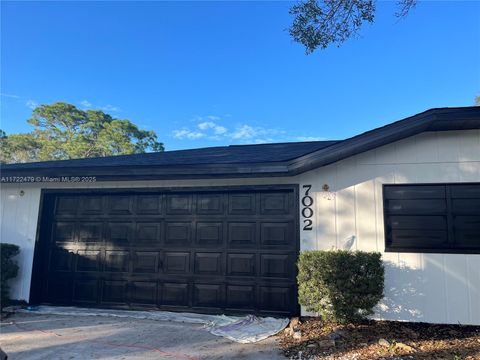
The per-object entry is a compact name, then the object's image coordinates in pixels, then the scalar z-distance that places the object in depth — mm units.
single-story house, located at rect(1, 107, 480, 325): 5148
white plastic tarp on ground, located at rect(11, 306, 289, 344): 4895
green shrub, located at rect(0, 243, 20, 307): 6402
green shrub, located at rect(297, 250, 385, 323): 4711
